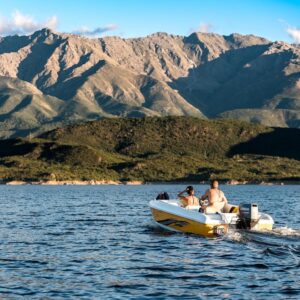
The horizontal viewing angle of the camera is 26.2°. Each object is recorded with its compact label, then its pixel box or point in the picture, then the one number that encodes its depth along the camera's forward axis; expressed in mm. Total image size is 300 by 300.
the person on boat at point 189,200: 47125
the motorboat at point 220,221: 41312
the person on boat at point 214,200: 42594
